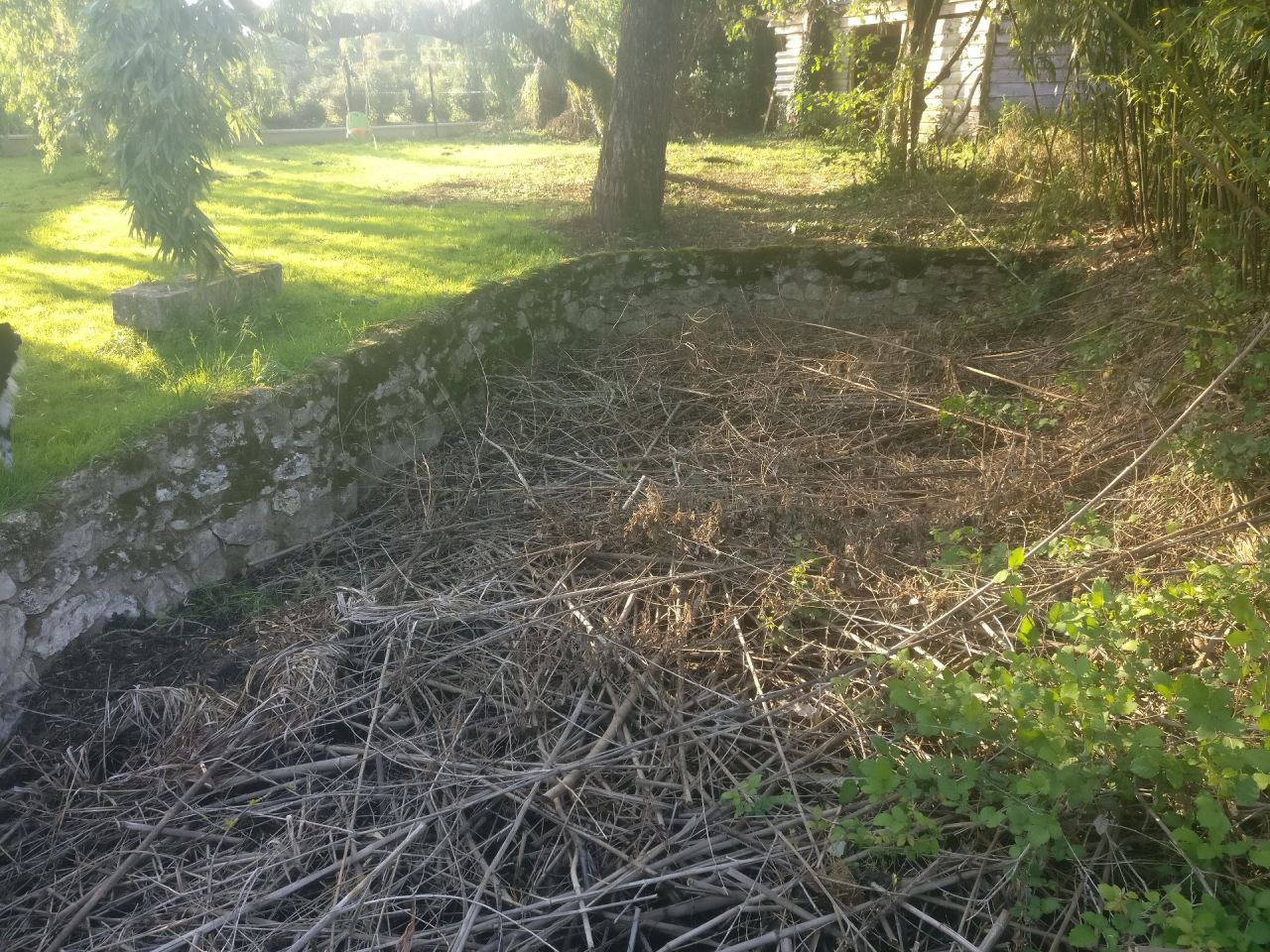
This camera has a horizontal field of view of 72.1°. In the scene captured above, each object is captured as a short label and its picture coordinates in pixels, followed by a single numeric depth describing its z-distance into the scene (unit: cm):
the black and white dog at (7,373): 399
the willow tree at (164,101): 486
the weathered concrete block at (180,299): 525
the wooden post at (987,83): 733
